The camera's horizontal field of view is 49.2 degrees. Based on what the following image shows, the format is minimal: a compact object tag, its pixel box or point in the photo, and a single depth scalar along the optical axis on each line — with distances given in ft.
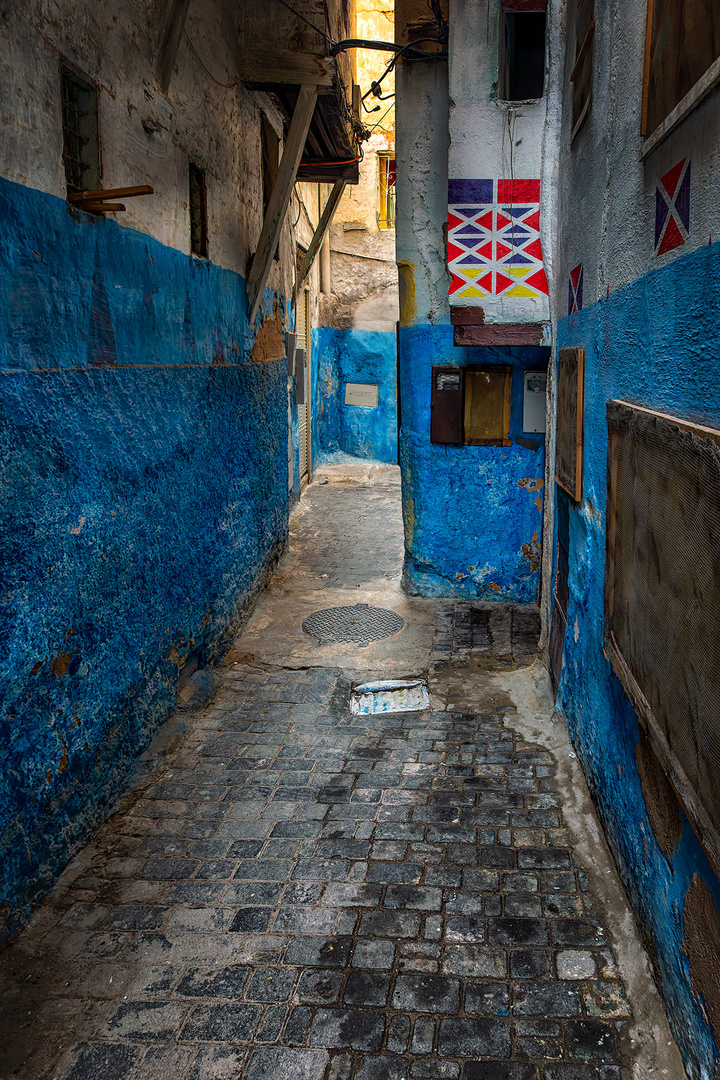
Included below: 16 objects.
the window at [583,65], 14.49
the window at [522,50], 21.47
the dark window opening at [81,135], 13.32
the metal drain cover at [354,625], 23.56
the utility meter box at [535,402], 24.81
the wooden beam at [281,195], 22.66
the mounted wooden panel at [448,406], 25.35
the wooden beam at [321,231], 34.82
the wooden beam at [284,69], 22.44
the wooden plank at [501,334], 22.16
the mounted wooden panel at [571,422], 15.24
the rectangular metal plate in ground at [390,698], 19.10
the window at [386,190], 50.47
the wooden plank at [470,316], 22.25
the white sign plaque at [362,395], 52.13
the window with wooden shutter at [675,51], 7.64
